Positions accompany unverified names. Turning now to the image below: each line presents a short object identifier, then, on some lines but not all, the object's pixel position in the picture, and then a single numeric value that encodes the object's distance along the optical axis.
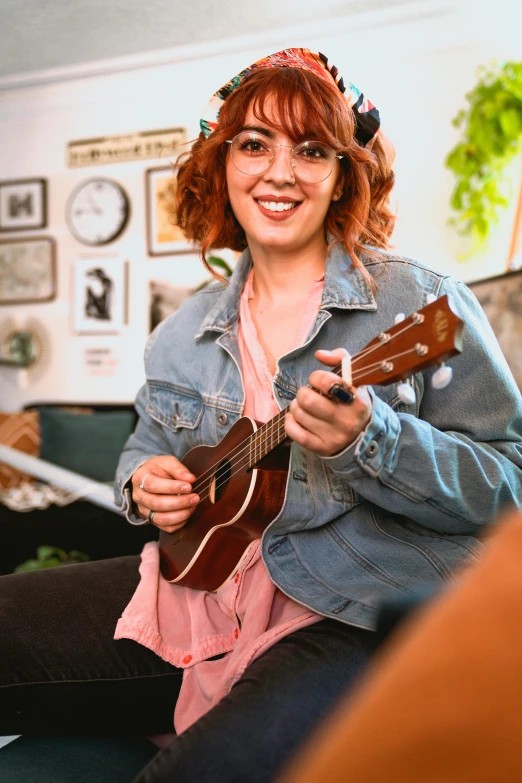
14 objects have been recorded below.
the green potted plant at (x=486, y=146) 2.83
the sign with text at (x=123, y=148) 3.89
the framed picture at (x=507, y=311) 1.77
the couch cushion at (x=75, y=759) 1.07
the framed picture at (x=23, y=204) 4.21
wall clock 4.02
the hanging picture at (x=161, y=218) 3.89
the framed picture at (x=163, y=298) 3.91
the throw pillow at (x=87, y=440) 3.43
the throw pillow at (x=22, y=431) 3.62
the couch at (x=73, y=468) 2.80
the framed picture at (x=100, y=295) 4.05
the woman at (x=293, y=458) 0.88
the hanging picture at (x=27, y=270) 4.20
